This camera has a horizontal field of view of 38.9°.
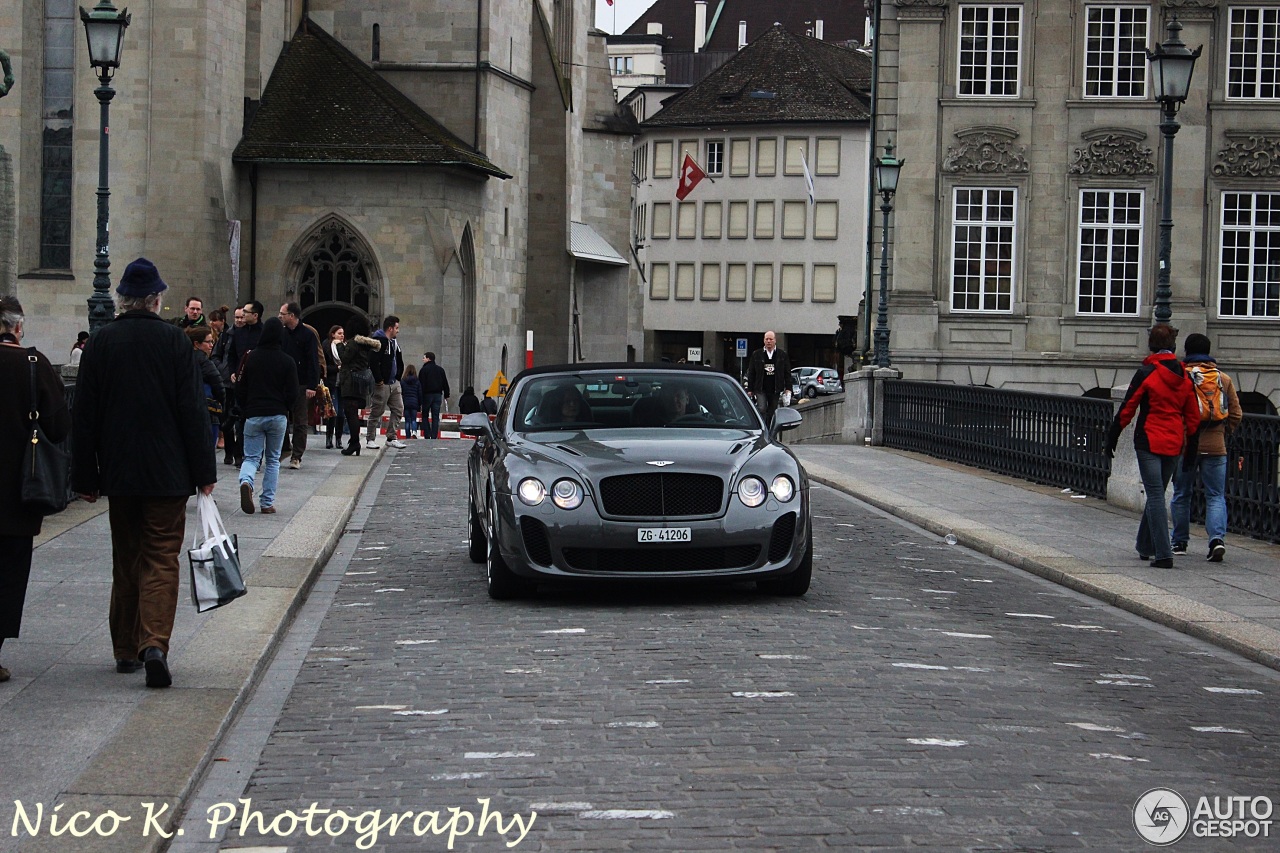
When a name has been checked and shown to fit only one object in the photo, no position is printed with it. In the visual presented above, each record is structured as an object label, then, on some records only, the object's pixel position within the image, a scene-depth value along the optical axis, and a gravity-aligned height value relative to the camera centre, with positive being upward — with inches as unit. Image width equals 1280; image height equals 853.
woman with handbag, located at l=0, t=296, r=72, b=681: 316.5 -14.6
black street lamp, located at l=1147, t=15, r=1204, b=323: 754.8 +120.7
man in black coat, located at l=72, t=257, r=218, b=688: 319.9 -13.9
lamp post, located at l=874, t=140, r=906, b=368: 1261.1 +120.1
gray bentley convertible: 430.6 -33.6
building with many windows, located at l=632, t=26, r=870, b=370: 3444.9 +317.4
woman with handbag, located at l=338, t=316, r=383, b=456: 977.5 -5.7
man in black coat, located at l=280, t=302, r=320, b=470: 762.8 +5.2
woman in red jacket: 543.5 -14.9
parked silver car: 2994.6 -12.1
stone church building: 1571.1 +187.7
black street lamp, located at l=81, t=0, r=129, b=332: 765.9 +128.0
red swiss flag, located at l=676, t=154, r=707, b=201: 3437.5 +369.1
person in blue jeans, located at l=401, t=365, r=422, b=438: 1368.1 -22.6
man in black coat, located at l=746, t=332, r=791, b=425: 1105.4 -2.0
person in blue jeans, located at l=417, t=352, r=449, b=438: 1450.5 -16.4
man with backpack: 557.6 -18.8
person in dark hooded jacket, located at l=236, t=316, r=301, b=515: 634.8 -12.6
